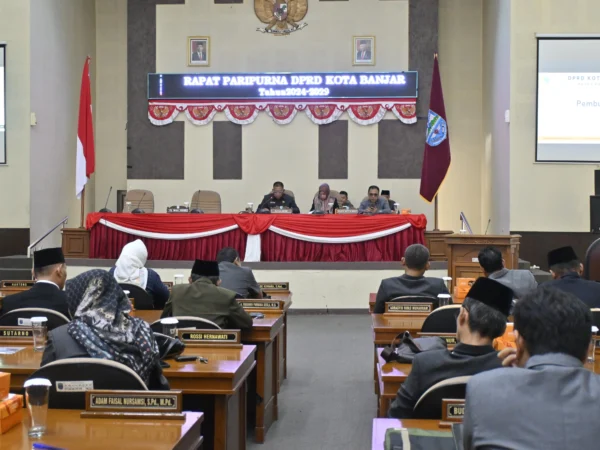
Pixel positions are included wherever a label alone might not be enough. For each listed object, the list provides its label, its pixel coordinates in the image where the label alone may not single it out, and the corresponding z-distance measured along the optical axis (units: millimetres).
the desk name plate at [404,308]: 4109
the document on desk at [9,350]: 2983
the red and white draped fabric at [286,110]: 11891
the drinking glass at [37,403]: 1851
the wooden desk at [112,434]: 1774
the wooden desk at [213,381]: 2641
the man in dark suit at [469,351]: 2213
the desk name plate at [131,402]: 2025
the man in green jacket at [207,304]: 3791
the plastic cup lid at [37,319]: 3014
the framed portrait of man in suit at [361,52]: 11938
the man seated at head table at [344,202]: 10117
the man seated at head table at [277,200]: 9773
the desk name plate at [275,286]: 5535
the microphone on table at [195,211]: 9398
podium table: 7480
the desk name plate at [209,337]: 3123
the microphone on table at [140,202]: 11367
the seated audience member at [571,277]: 4051
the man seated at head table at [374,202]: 9828
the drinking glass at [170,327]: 3027
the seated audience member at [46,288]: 3811
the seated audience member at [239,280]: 5031
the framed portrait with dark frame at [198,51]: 12117
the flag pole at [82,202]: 9677
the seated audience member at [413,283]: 4402
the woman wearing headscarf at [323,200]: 10242
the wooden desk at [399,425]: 1930
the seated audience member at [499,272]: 4449
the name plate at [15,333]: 3297
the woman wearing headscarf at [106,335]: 2395
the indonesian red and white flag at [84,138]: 9859
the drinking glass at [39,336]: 3045
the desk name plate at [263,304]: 4449
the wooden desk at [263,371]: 3867
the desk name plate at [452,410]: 2008
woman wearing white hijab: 5199
